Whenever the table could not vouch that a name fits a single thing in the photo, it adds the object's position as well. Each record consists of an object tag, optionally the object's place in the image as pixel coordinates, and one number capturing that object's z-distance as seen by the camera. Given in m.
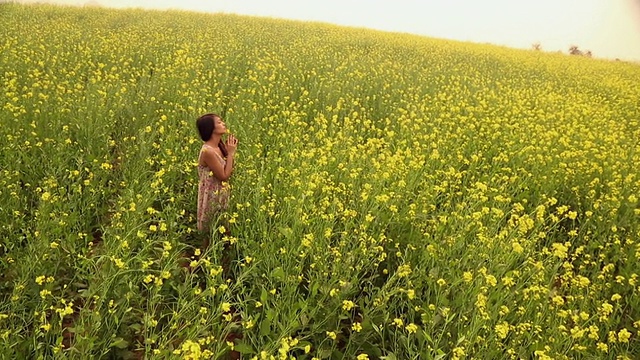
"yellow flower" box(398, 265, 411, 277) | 2.74
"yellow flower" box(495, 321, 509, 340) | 2.30
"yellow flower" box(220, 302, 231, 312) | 2.18
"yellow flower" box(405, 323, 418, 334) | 2.34
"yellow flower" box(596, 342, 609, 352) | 2.39
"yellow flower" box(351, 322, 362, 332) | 2.38
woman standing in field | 3.63
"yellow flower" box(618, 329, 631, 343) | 2.36
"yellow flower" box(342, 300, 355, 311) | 2.52
